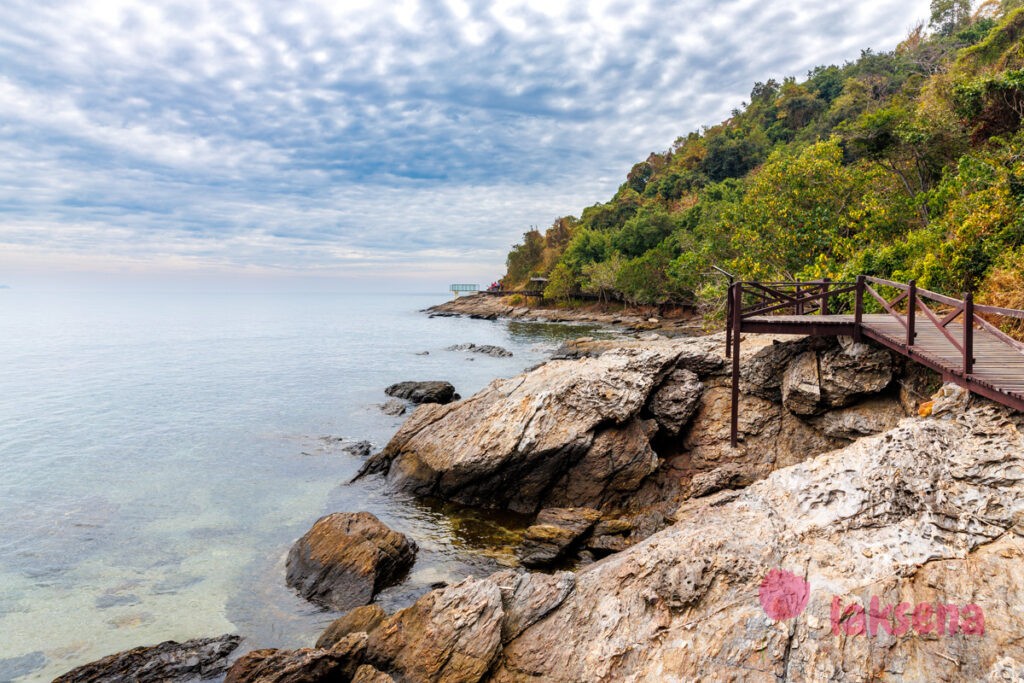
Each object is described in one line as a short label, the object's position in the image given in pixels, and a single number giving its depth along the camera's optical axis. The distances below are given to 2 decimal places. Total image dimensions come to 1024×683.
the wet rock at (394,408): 25.77
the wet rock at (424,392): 26.66
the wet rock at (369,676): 7.26
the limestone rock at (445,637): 7.29
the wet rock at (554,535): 11.38
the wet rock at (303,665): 7.55
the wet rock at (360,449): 19.80
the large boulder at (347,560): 10.50
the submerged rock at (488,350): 43.38
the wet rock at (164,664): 8.39
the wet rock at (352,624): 8.53
